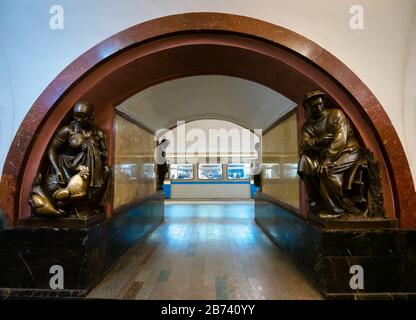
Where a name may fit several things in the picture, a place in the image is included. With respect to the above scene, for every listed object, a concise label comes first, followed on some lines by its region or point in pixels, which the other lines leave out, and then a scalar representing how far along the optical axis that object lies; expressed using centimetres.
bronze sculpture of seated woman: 207
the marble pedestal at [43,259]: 205
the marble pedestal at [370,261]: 198
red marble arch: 215
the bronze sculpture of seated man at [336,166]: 205
